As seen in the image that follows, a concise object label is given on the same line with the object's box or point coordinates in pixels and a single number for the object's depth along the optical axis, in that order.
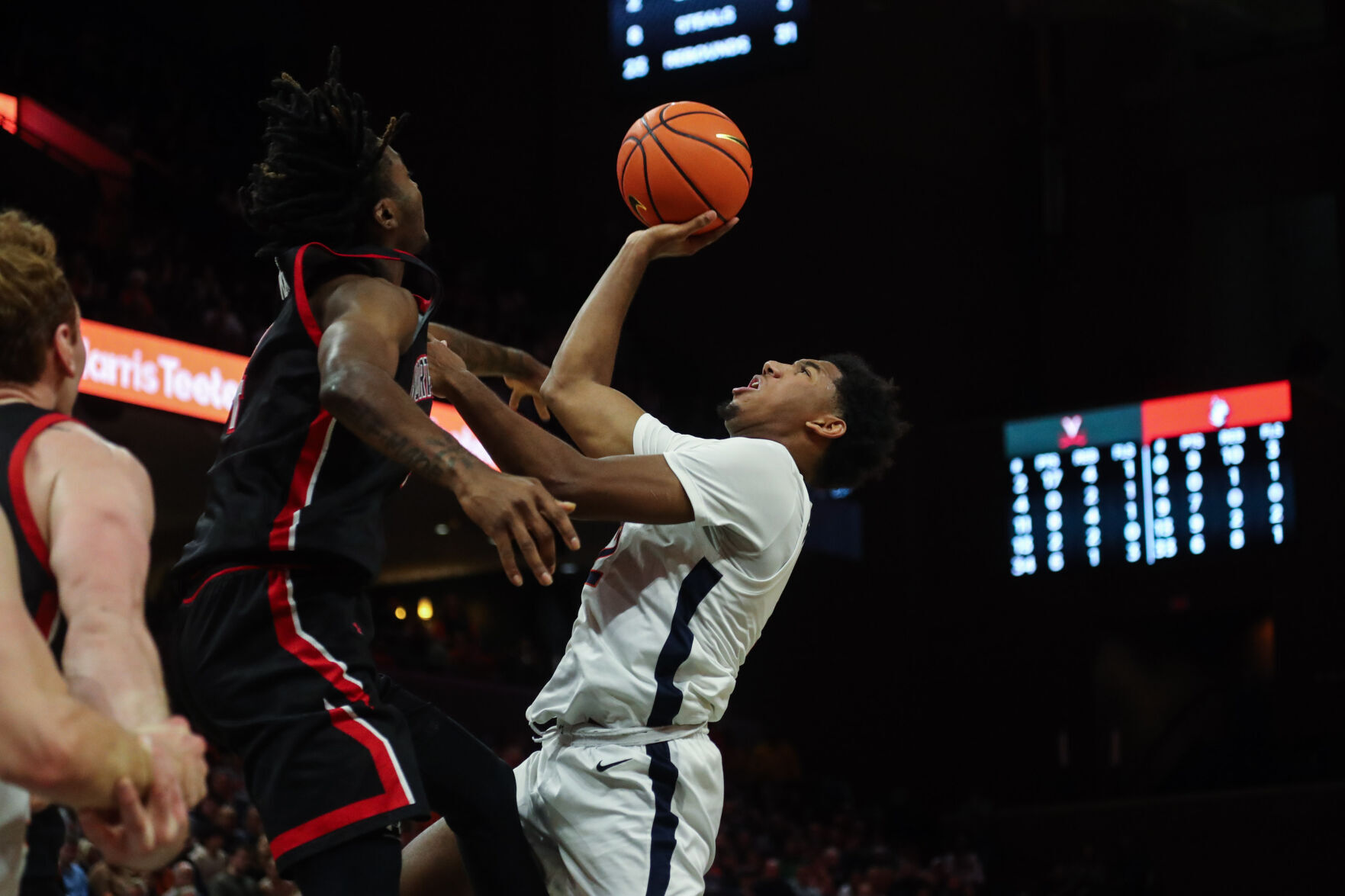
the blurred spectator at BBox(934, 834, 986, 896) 13.61
